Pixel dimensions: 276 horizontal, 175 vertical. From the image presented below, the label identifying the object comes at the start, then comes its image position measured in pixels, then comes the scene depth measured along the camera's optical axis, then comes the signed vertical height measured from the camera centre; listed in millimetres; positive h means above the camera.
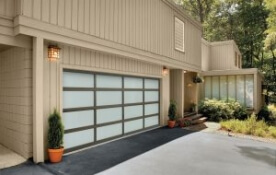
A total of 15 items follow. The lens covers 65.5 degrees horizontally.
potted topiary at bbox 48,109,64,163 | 4711 -1082
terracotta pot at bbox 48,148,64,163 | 4707 -1462
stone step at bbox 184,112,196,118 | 11206 -1406
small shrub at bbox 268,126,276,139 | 8233 -1754
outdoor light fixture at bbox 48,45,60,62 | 4871 +810
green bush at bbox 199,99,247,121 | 11703 -1242
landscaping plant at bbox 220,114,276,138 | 8414 -1664
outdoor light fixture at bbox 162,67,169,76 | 9461 +743
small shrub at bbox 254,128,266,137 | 8366 -1787
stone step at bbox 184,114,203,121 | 10648 -1505
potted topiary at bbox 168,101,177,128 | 9449 -1115
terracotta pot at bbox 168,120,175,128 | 9336 -1558
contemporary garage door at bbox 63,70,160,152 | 5543 -573
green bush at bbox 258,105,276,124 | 13492 -1763
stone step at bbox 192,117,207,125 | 10540 -1672
